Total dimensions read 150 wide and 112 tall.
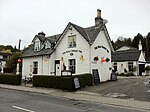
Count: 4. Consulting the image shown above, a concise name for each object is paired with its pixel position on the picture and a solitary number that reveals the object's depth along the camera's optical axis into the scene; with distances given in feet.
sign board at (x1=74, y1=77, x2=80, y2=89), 35.00
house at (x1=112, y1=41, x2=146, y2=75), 73.80
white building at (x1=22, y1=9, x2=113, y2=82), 43.77
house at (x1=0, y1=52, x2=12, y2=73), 140.16
